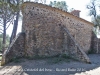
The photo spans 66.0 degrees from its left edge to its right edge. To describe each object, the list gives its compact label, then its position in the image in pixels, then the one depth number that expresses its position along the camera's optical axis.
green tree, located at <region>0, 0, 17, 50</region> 10.12
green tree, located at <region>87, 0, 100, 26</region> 15.92
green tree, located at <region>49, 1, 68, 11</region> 18.87
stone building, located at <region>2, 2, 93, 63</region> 5.90
